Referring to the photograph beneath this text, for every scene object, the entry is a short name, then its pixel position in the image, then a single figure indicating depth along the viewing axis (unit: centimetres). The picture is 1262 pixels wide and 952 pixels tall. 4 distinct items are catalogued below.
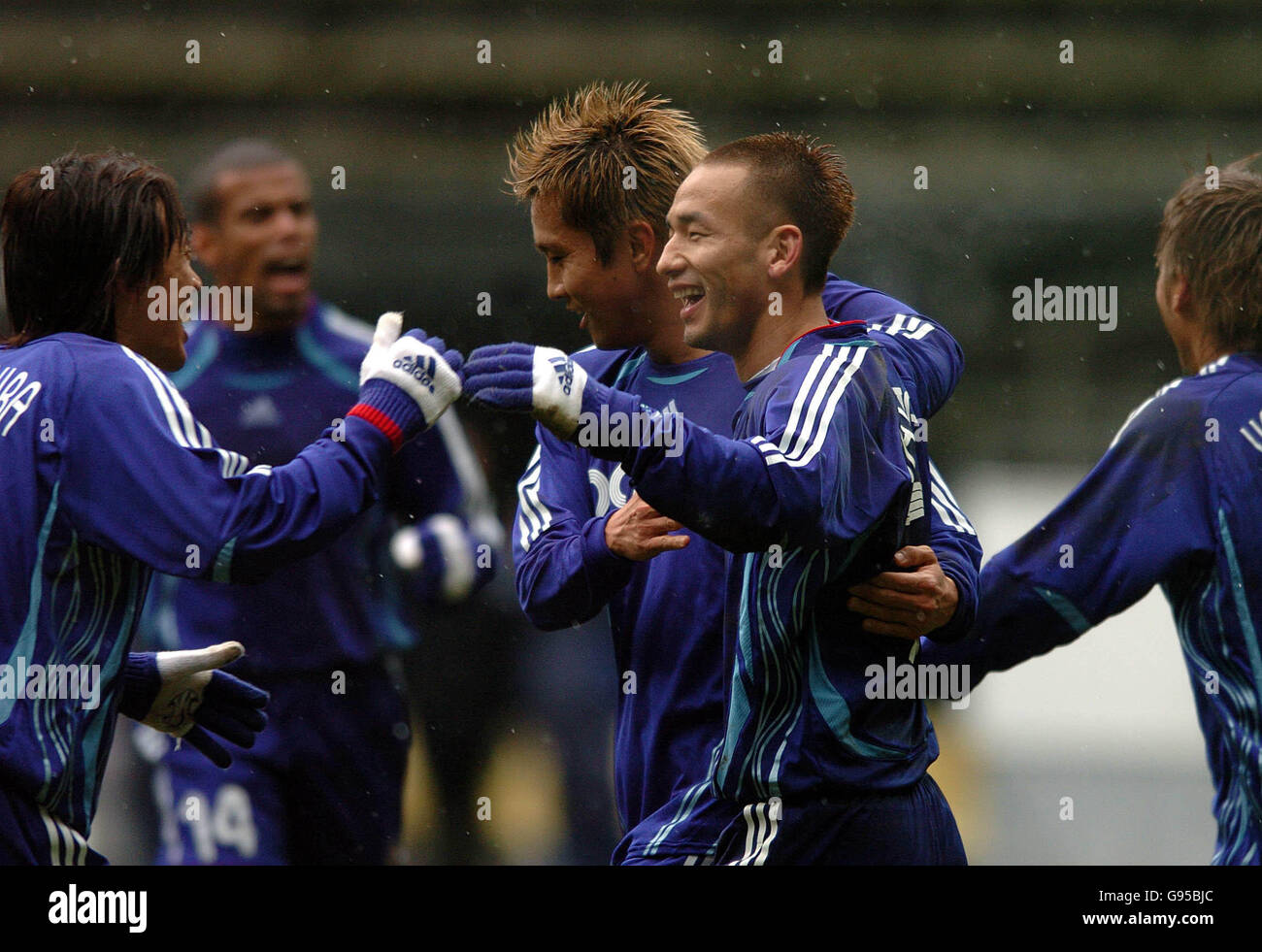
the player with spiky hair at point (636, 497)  551
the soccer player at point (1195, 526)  582
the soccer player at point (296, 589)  705
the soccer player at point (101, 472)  500
